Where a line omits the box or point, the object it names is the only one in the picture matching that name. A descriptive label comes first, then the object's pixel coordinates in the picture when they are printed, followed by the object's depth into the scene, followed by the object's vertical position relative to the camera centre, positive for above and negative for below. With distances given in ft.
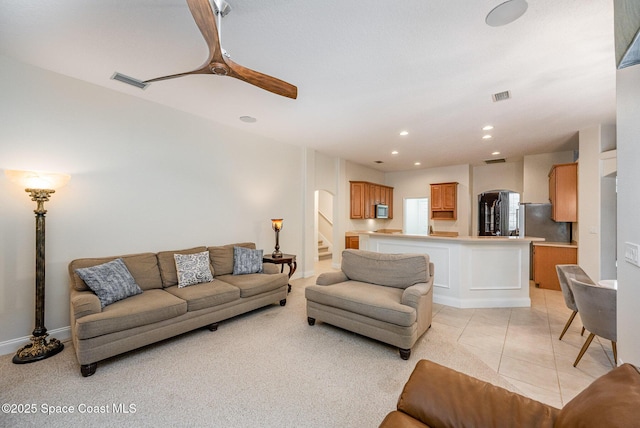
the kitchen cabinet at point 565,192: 15.89 +1.41
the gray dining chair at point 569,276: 9.45 -2.36
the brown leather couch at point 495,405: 2.77 -2.67
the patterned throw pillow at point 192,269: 11.33 -2.36
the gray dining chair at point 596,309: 7.41 -2.73
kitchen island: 13.07 -2.87
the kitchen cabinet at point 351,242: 23.25 -2.36
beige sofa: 7.79 -3.13
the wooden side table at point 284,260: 14.84 -2.52
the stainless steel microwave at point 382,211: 26.40 +0.43
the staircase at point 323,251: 28.53 -4.02
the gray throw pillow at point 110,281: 8.87 -2.29
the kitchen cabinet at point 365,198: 24.26 +1.66
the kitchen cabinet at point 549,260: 16.14 -2.80
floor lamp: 8.32 -1.28
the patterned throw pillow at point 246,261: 13.26 -2.32
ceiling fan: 5.04 +3.66
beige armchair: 8.63 -2.98
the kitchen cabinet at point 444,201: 25.22 +1.36
